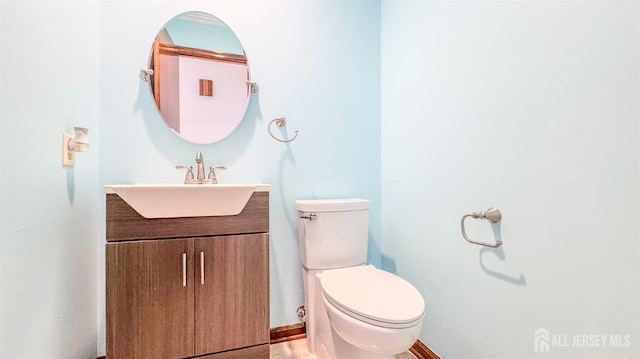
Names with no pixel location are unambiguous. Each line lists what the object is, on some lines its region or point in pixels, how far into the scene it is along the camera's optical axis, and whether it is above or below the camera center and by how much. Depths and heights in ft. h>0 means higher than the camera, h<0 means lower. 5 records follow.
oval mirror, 4.39 +1.67
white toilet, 2.94 -1.42
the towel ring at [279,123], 4.90 +0.99
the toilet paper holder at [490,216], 3.32 -0.46
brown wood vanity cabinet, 3.10 -1.26
